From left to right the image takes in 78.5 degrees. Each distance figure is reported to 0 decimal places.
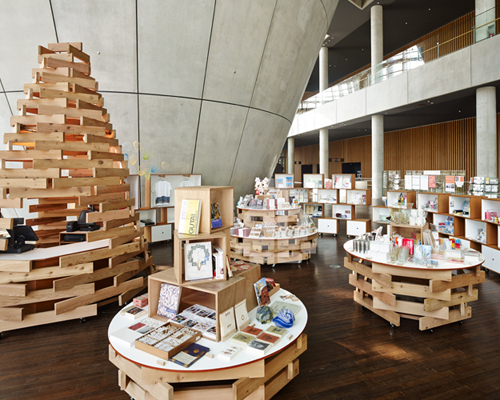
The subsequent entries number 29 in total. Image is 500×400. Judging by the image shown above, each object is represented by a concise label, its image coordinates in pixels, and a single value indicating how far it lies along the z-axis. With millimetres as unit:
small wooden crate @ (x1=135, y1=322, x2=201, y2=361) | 2166
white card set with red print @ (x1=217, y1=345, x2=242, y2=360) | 2181
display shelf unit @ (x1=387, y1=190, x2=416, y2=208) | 8984
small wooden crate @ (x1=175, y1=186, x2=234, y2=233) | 2604
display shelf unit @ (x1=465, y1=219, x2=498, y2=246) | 6113
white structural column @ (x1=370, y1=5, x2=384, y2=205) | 13805
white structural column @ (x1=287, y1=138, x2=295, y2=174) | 23431
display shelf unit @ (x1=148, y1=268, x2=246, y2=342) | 2422
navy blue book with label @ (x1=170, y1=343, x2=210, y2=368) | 2134
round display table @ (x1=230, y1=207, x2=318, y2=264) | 6680
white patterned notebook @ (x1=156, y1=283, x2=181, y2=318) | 2707
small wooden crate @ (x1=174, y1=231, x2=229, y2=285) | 2496
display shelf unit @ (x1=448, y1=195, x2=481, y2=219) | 6555
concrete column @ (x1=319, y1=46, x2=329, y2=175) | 18092
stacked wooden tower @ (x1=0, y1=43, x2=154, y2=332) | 3953
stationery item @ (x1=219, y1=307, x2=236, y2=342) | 2377
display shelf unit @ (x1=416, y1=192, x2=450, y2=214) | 7801
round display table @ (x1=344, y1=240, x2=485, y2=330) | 3768
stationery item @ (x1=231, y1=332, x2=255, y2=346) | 2338
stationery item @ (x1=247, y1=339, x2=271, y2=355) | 2232
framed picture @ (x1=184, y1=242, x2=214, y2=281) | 2559
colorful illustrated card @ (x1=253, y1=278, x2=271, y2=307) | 2904
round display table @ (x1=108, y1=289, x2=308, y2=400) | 2102
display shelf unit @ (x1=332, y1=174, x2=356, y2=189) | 10230
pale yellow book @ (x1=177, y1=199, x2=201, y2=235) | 2566
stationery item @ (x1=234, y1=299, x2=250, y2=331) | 2541
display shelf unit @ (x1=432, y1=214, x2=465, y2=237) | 7324
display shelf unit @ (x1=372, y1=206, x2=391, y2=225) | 9938
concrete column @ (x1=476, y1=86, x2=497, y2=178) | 9570
